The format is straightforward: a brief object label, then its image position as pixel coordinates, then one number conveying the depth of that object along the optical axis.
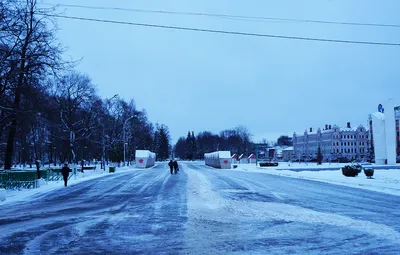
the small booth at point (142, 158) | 73.62
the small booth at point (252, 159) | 116.70
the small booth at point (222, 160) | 70.75
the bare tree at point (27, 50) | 19.67
